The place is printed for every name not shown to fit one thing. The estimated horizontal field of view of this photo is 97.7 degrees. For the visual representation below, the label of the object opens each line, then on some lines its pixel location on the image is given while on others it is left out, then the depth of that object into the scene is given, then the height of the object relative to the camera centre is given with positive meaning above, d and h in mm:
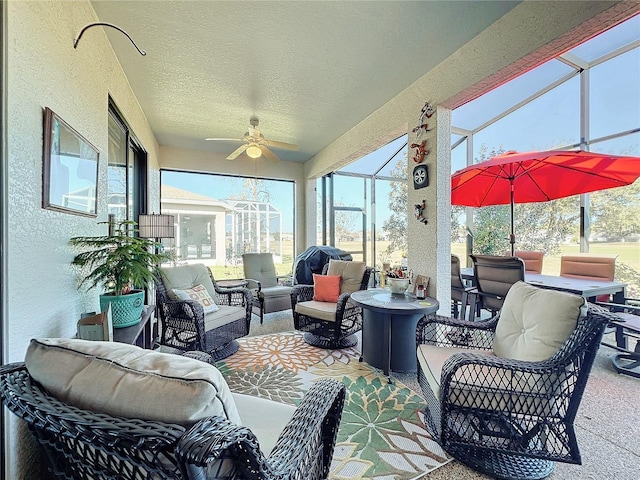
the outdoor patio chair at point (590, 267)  3332 -321
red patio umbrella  2795 +794
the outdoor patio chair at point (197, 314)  2643 -743
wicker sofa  575 -395
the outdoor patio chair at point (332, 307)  3037 -742
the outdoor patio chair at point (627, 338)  2469 -989
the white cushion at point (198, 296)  2799 -559
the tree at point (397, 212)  5719 +617
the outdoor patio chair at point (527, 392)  1362 -767
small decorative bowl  2802 -434
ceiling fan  3543 +1310
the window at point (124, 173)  2719 +829
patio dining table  2713 -451
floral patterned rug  1571 -1228
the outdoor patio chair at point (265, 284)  4207 -715
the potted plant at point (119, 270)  1788 -183
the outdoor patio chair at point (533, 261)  4121 -283
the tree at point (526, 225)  4414 +294
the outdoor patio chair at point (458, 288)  3645 -617
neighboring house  5496 +322
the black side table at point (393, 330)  2422 -807
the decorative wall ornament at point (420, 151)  2960 +963
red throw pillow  3436 -585
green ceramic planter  1832 -442
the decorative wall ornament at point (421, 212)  2974 +324
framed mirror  1410 +421
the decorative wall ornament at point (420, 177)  2949 +703
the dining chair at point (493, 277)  2841 -380
